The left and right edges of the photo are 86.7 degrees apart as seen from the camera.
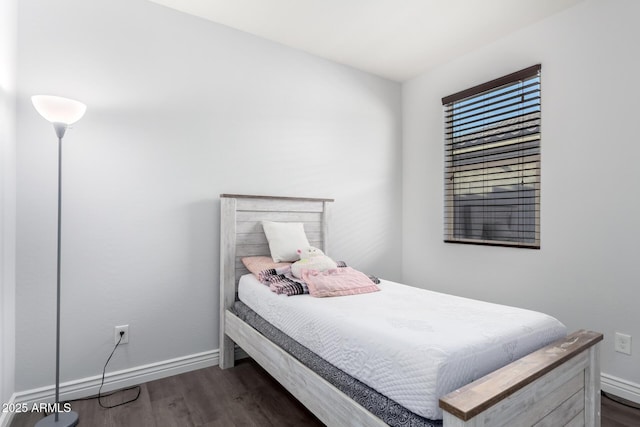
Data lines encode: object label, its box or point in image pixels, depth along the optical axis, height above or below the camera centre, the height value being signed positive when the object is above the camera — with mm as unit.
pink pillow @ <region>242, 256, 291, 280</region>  2367 -373
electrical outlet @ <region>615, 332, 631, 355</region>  2070 -789
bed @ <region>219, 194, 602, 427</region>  1027 -642
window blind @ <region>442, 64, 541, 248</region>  2594 +439
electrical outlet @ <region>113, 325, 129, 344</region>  2170 -790
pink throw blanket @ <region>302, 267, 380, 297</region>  1961 -424
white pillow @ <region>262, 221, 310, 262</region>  2494 -209
